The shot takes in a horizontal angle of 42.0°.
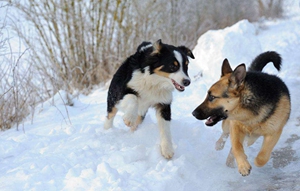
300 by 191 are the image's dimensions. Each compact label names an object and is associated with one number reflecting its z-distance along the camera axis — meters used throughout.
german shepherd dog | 4.49
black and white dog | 5.30
